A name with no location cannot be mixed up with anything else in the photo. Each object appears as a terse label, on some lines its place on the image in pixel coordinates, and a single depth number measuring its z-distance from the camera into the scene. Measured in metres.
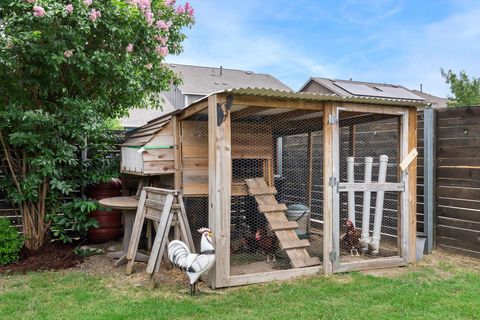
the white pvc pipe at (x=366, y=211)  4.62
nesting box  4.36
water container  4.97
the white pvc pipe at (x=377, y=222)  4.63
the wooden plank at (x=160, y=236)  3.67
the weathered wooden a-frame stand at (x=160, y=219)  3.72
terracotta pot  5.34
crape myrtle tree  4.11
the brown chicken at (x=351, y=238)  4.72
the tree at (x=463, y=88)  14.16
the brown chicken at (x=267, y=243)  4.51
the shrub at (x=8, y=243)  4.29
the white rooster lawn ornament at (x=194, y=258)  3.36
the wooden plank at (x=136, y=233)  4.05
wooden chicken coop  3.67
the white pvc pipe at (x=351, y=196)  4.64
